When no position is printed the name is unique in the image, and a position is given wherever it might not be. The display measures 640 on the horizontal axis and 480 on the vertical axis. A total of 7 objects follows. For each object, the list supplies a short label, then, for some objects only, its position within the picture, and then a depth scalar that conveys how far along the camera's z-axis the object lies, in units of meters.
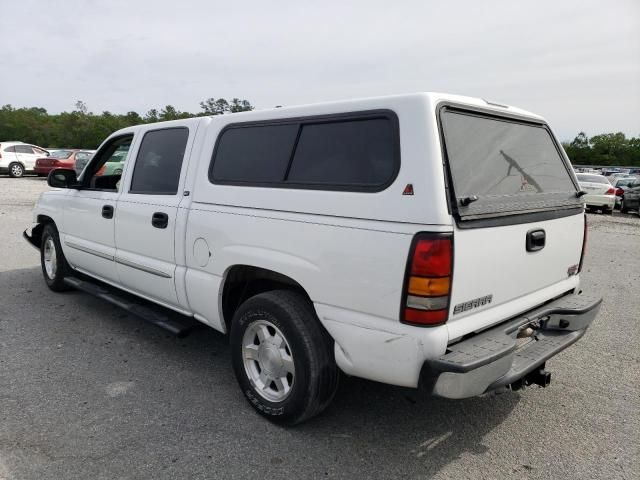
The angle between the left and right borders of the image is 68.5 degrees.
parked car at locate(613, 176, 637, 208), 18.21
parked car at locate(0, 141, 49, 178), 21.97
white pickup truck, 2.28
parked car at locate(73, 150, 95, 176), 20.30
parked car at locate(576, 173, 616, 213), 16.55
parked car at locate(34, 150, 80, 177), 21.34
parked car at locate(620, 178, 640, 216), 16.92
